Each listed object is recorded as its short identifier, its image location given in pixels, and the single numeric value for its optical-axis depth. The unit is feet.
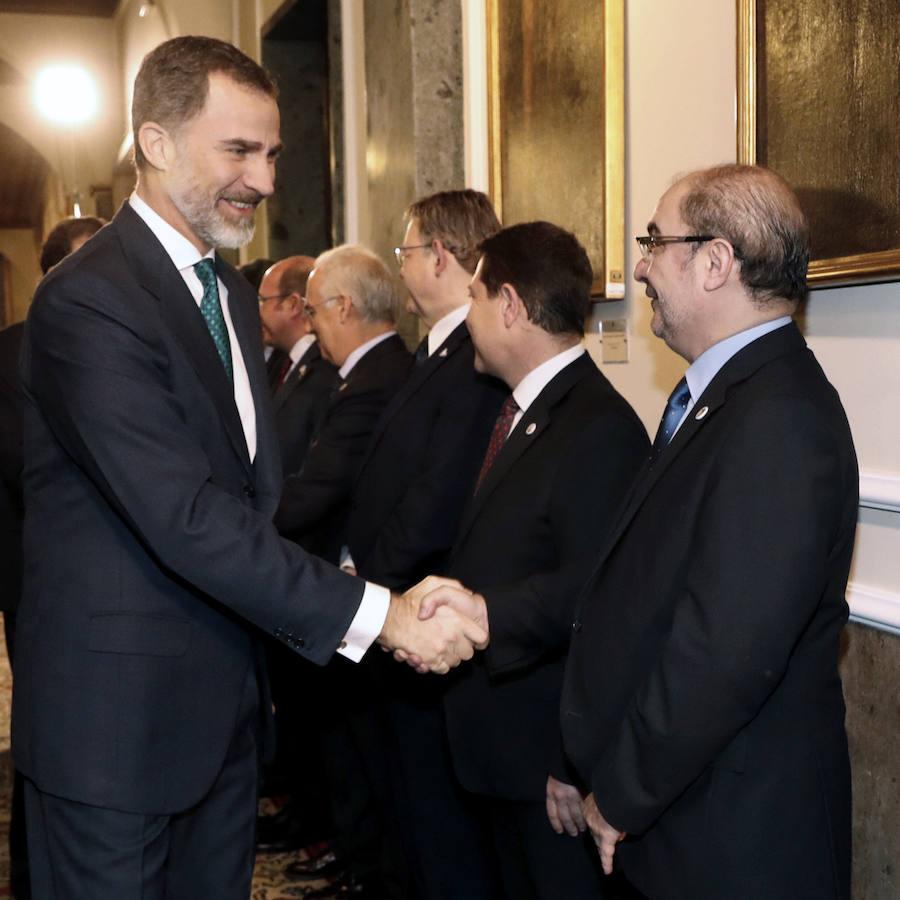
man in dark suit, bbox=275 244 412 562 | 13.44
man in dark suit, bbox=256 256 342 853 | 14.85
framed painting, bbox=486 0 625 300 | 11.92
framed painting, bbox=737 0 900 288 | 7.89
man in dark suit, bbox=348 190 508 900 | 11.10
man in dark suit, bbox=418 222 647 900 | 8.61
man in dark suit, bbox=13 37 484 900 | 7.35
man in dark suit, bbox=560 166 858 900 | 6.32
